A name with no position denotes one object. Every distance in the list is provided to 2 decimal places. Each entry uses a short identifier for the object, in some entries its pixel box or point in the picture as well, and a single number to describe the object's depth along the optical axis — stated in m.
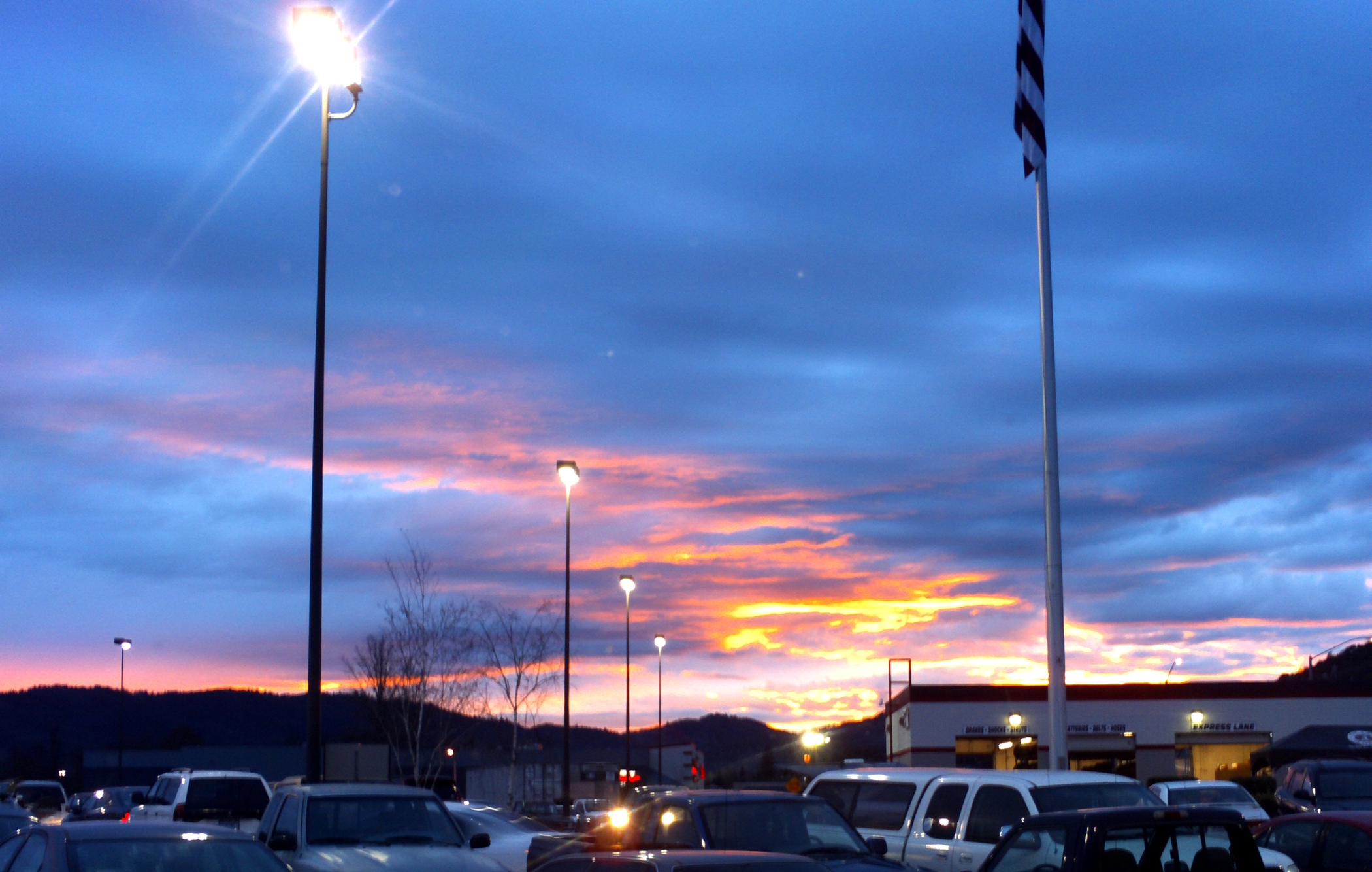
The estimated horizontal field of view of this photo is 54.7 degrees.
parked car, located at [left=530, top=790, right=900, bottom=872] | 11.44
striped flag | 22.20
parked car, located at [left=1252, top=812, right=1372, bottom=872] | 11.66
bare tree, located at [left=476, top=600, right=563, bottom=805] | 45.81
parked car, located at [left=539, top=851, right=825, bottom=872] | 7.21
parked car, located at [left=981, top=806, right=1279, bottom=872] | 8.52
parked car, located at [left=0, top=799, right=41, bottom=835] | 14.11
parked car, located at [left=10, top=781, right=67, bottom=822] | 38.06
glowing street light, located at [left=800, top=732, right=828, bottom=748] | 40.50
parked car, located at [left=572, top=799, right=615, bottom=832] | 28.45
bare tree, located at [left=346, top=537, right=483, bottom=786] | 44.38
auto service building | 54.09
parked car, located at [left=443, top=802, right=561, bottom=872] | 18.20
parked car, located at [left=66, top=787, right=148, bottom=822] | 28.49
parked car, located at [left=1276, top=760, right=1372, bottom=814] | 22.95
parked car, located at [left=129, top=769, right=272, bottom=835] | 20.84
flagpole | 20.83
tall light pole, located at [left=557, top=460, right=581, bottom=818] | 33.00
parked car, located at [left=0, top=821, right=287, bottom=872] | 9.32
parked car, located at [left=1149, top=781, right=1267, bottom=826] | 22.75
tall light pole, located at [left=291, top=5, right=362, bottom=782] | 17.16
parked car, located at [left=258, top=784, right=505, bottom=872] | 12.39
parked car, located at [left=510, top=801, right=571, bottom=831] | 35.53
